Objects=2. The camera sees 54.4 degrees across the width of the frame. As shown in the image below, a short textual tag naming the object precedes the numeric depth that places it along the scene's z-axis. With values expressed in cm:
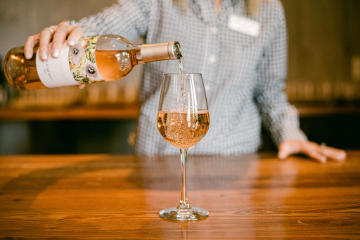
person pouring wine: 132
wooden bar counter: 56
